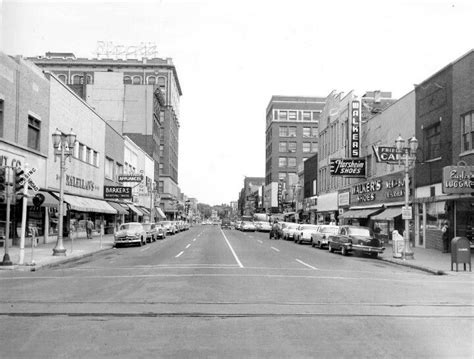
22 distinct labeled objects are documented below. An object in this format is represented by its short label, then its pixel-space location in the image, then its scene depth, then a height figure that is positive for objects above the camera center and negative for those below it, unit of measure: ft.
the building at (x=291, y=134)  383.04 +58.79
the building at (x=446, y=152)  81.66 +10.95
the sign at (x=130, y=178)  160.27 +10.35
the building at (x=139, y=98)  258.37 +59.90
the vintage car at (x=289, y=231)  134.10 -4.71
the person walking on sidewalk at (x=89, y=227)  126.21 -3.98
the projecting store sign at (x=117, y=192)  151.43 +5.62
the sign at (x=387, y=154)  90.79 +10.69
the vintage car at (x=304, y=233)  120.57 -4.62
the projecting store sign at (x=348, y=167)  135.33 +12.25
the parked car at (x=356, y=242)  79.50 -4.40
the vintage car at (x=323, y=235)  102.83 -4.27
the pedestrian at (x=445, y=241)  86.38 -4.34
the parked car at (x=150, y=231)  117.29 -4.72
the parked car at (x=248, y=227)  215.74 -5.97
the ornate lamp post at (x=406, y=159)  73.82 +8.30
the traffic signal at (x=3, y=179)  58.42 +3.46
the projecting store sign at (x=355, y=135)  141.69 +21.56
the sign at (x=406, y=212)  75.41 +0.29
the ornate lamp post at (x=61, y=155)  73.00 +8.29
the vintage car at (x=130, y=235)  102.63 -4.73
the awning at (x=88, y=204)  111.18 +1.53
